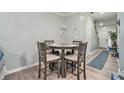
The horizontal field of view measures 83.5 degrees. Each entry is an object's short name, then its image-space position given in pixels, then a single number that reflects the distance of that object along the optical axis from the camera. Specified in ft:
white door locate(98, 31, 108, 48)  18.09
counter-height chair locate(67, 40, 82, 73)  6.20
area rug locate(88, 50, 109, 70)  7.61
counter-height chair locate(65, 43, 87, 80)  4.90
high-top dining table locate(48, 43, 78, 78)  5.24
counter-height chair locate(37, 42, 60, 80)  4.77
